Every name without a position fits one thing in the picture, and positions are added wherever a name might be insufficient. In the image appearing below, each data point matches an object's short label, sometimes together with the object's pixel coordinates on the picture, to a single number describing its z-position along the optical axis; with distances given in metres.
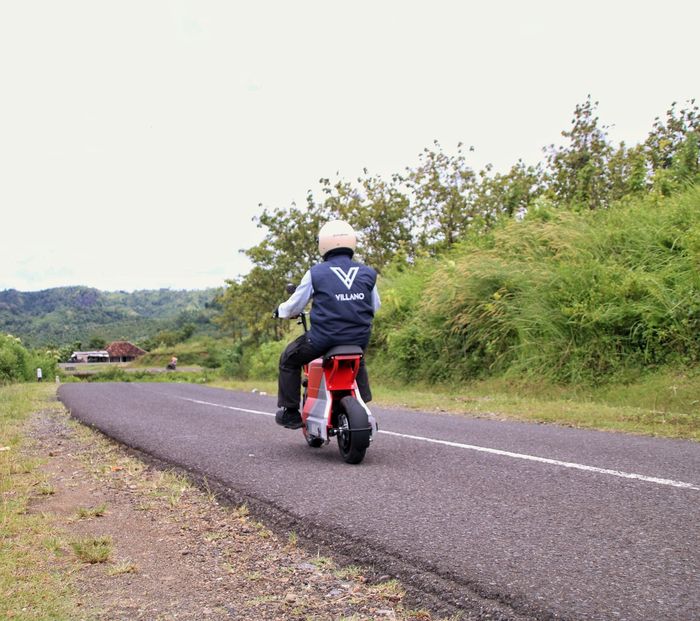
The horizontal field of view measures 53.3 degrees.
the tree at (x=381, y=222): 30.81
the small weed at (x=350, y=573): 3.39
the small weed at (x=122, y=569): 3.59
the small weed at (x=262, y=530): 4.19
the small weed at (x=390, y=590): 3.11
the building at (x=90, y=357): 127.23
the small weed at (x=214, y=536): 4.25
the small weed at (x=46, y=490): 5.58
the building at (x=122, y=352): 129.12
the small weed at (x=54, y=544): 3.96
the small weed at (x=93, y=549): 3.79
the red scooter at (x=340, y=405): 5.84
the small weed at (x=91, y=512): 4.85
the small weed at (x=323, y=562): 3.59
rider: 6.05
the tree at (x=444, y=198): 28.19
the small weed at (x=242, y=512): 4.69
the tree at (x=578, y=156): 22.23
